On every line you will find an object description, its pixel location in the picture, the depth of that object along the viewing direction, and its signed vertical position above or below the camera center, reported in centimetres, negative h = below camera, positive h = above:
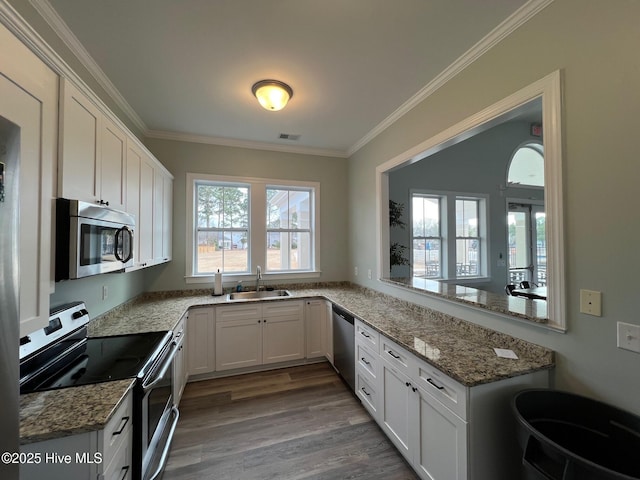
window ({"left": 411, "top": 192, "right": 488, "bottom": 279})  443 +14
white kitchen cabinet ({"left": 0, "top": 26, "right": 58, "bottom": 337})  94 +36
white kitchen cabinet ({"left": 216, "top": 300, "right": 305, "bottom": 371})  291 -105
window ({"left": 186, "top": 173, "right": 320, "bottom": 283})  351 +24
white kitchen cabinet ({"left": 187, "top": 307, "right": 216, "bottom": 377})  279 -106
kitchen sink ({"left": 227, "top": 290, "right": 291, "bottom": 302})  331 -66
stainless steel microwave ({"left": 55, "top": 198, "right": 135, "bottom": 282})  122 +3
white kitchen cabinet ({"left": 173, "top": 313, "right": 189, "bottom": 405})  217 -108
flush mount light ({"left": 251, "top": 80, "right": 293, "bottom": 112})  221 +132
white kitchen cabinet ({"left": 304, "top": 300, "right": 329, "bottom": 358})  321 -106
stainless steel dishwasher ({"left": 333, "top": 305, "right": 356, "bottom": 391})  257 -108
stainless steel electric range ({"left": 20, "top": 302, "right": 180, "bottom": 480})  129 -68
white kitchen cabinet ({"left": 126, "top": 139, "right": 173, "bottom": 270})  211 +38
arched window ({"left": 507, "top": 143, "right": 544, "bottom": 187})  483 +145
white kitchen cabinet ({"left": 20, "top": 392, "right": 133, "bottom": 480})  95 -81
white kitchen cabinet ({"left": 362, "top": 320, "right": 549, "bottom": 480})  128 -99
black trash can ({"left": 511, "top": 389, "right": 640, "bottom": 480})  96 -85
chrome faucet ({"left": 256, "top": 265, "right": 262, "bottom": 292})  354 -44
